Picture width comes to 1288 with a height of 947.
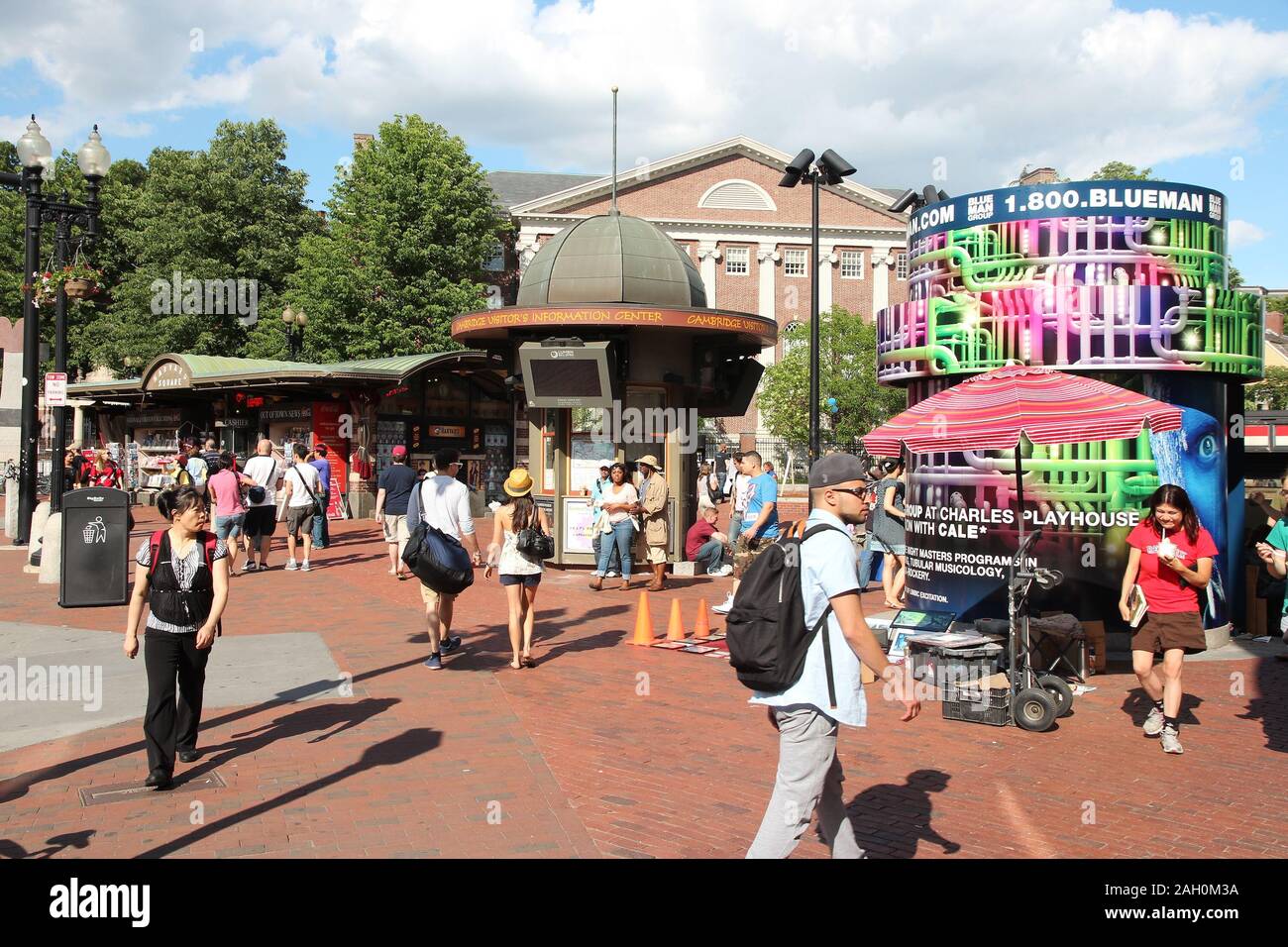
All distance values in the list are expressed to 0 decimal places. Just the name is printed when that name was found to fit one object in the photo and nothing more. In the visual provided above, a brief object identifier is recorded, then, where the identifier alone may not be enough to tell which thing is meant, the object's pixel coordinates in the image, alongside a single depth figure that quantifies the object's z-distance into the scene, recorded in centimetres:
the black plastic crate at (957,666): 792
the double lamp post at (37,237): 1533
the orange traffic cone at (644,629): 1052
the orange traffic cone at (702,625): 1106
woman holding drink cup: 702
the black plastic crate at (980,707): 769
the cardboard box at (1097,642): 940
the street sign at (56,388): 1641
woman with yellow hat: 918
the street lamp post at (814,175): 1456
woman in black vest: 604
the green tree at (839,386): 4519
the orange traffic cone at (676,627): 1080
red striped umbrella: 805
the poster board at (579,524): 1562
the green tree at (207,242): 4275
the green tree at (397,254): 3975
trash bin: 1183
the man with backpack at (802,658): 416
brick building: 5412
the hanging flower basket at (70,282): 1644
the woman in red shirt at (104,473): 2005
